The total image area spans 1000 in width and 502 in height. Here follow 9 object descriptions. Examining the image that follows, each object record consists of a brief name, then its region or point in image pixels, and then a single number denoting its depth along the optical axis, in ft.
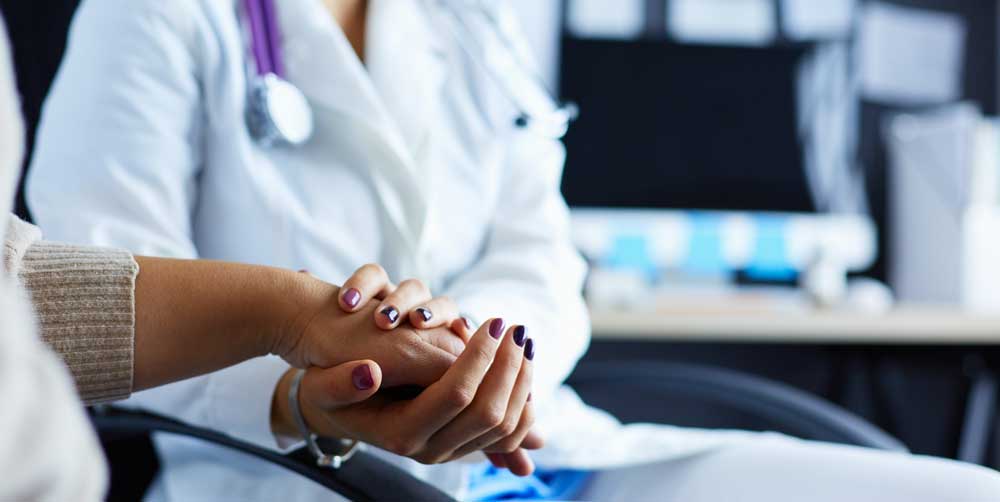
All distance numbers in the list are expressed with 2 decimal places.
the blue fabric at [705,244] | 6.77
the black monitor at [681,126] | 6.67
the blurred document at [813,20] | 7.65
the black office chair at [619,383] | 2.30
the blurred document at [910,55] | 7.78
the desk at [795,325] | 5.38
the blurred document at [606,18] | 7.38
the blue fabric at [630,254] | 6.66
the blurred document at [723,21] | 7.59
